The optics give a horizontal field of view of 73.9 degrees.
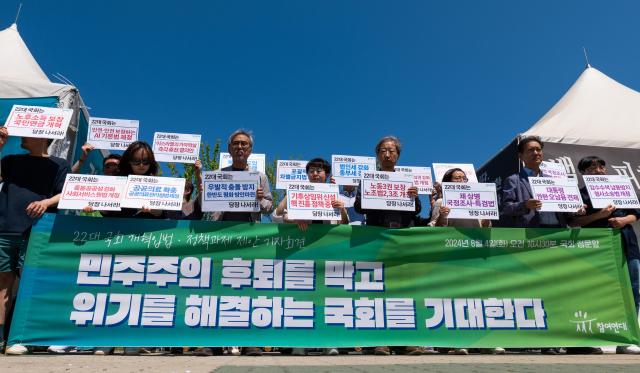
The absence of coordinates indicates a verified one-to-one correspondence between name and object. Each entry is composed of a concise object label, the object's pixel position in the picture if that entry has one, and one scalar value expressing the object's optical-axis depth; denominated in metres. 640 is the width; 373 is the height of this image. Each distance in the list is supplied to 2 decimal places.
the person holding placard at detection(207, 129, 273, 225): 3.94
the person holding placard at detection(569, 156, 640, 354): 4.14
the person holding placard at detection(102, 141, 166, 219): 3.86
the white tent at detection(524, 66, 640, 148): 6.75
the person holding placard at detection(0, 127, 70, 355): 3.39
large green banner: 3.36
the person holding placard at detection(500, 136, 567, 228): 4.20
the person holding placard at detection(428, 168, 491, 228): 3.99
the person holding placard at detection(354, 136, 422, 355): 3.99
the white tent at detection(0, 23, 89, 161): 5.53
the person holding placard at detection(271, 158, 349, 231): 3.76
